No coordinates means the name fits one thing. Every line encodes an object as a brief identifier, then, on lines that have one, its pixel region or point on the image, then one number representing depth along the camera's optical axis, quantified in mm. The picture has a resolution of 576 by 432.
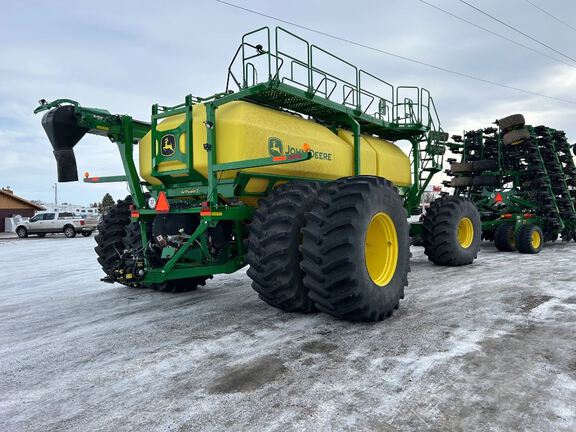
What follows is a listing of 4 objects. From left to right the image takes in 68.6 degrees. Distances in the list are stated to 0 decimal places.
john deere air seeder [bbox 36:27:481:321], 4523
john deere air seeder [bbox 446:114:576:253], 11938
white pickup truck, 27125
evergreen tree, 87256
